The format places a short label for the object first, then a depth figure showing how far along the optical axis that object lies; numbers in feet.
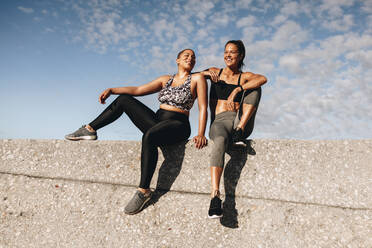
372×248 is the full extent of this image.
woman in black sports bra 9.13
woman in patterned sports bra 9.81
